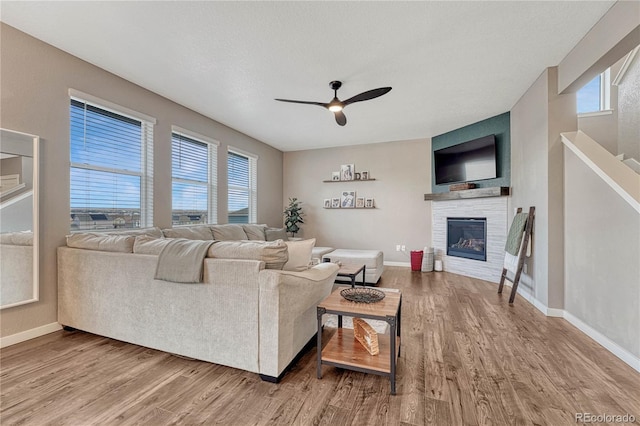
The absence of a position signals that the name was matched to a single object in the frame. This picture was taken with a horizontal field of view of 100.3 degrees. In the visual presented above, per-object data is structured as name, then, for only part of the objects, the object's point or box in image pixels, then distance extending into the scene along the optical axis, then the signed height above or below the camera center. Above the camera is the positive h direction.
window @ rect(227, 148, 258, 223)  5.02 +0.56
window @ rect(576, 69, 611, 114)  3.89 +1.75
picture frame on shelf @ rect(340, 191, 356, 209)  6.02 +0.32
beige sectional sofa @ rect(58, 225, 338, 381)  1.74 -0.64
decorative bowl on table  1.83 -0.58
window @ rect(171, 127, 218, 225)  3.88 +0.57
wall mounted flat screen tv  4.39 +0.94
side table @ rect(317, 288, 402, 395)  1.61 -0.95
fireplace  4.49 -0.41
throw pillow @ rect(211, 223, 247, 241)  4.04 -0.29
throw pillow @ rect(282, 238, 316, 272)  1.95 -0.31
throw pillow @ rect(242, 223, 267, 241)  4.66 -0.31
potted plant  6.20 -0.07
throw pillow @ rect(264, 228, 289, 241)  4.99 -0.37
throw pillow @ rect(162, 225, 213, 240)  3.35 -0.24
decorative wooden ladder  3.22 -0.41
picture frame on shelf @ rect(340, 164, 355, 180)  6.00 +0.97
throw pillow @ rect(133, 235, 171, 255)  2.11 -0.25
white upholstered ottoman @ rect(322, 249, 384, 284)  4.19 -0.74
